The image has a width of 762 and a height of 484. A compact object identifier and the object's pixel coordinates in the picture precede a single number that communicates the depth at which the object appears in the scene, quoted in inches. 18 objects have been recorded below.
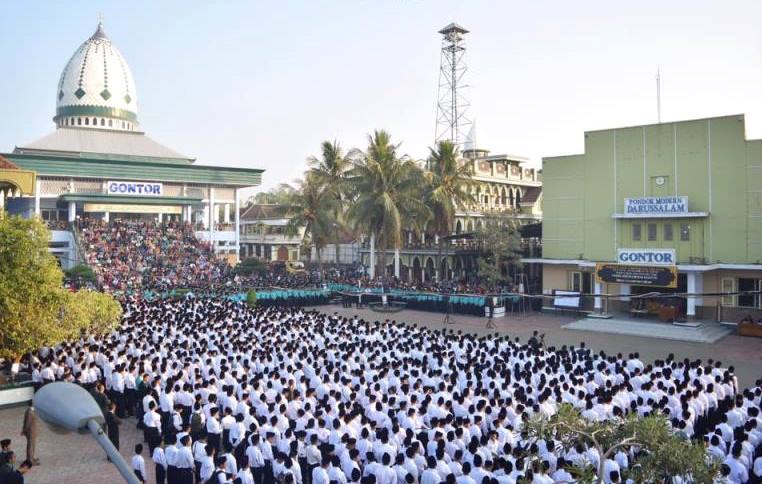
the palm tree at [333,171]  1518.2
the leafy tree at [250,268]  1573.6
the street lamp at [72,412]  106.0
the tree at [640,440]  218.5
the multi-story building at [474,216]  1520.7
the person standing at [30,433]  448.8
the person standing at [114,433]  472.3
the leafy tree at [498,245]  1254.9
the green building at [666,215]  1023.0
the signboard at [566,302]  1181.0
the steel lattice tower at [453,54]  1862.7
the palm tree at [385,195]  1275.8
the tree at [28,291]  550.0
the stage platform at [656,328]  962.1
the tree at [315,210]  1492.4
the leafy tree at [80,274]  1222.3
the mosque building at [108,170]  1509.6
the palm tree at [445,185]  1354.6
